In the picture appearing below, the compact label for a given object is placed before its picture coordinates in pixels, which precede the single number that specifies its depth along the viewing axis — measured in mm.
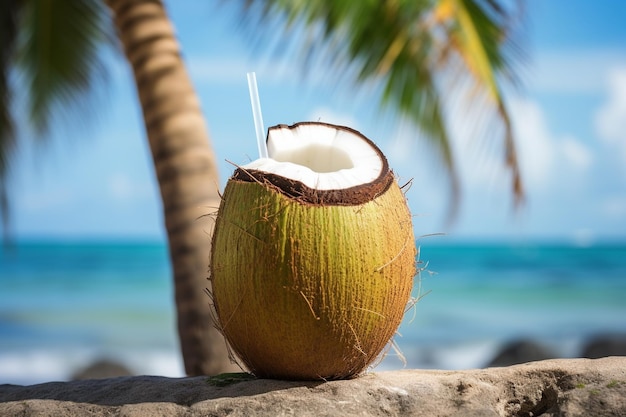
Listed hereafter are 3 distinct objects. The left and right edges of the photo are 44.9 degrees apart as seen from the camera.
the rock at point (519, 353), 10406
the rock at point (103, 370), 10258
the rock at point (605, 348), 10297
